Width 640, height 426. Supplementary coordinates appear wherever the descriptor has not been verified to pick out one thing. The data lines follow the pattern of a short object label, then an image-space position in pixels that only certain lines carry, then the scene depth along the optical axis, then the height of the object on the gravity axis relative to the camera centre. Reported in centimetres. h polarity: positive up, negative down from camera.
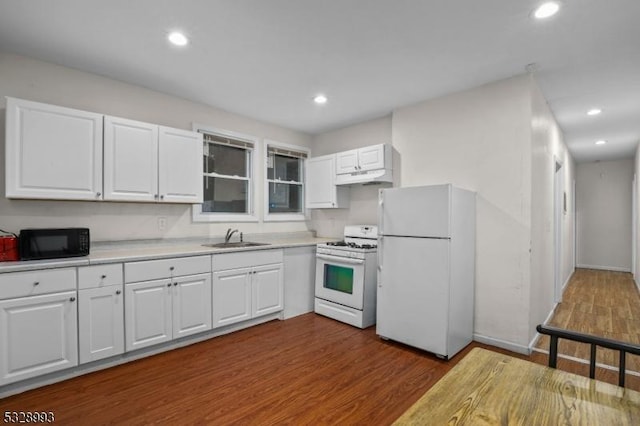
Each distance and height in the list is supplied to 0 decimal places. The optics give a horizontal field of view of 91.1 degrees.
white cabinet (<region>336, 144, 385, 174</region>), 389 +70
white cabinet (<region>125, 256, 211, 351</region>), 269 -81
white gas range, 357 -80
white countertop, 231 -38
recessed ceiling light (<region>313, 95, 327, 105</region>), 358 +132
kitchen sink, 371 -39
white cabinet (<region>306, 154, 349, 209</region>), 452 +39
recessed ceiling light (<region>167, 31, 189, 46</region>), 233 +132
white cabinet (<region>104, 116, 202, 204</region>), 285 +49
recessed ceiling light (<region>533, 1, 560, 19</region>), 196 +131
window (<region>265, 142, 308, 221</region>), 463 +47
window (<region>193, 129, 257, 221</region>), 393 +46
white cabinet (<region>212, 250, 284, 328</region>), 324 -81
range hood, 389 +47
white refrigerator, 279 -51
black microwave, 236 -25
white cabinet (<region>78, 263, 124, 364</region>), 245 -81
